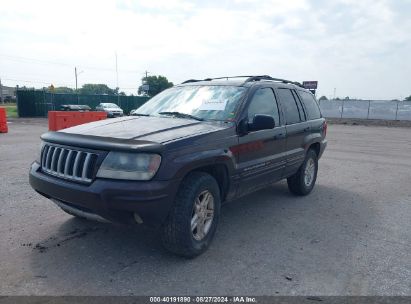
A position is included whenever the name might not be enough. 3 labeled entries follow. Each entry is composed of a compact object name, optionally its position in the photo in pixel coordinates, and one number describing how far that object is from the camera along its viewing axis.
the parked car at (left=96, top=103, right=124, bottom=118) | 28.25
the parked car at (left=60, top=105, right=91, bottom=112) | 28.80
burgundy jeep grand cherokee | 3.03
